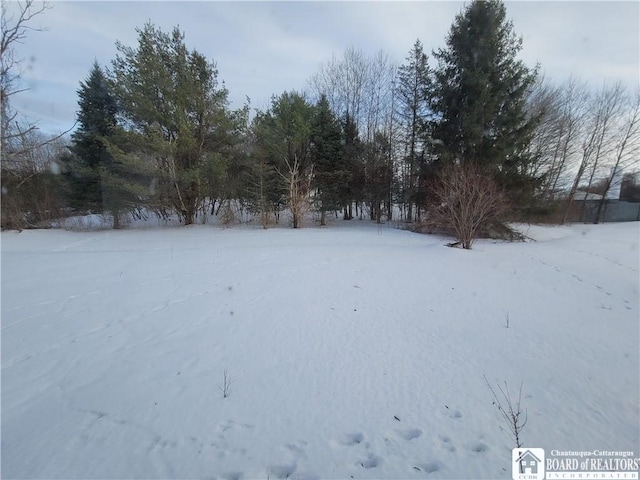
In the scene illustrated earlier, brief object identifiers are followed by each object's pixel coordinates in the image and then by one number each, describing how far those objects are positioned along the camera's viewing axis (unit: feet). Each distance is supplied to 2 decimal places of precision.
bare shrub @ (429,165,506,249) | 30.25
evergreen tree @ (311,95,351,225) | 57.57
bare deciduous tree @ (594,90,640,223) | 67.21
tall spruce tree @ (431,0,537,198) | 40.93
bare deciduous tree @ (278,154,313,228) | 52.80
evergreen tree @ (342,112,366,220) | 61.57
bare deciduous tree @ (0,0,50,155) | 23.09
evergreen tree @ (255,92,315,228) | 53.16
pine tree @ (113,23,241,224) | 44.93
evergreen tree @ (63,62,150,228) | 48.26
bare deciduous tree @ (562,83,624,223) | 67.67
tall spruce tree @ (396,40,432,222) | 55.52
